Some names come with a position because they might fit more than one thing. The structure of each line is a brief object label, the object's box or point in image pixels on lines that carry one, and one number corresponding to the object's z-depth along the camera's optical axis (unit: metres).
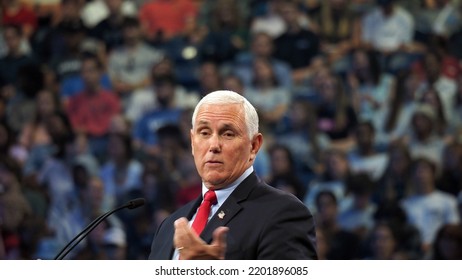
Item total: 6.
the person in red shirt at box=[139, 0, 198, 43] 18.48
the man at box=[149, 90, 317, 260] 6.21
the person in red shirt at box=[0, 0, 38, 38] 19.05
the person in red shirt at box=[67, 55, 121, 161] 17.97
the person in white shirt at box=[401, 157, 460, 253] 16.25
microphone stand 6.67
